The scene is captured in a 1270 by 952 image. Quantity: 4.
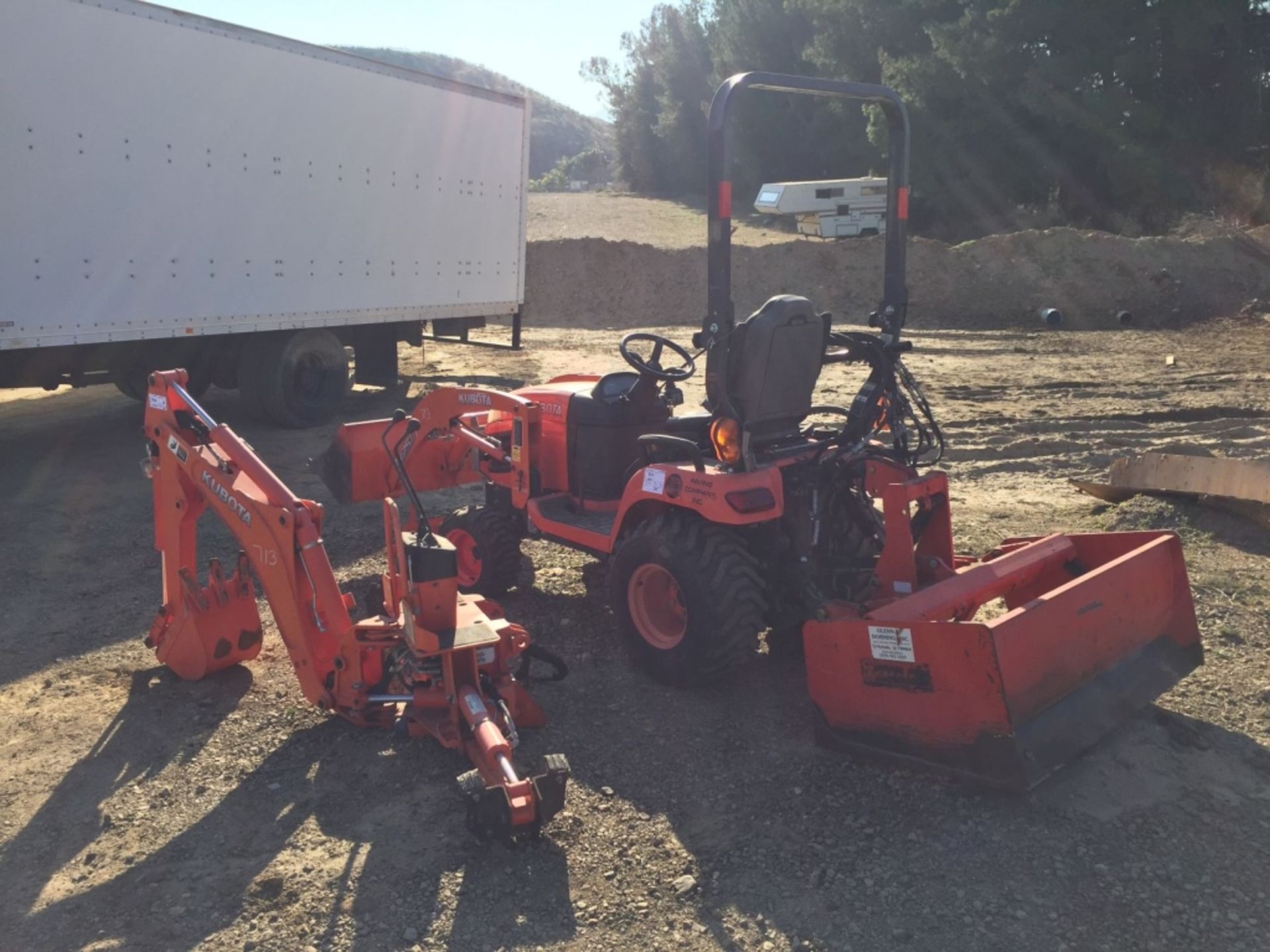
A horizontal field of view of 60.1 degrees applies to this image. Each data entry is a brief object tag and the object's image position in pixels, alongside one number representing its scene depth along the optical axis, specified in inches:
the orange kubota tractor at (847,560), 154.8
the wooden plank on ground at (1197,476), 260.7
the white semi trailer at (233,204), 335.9
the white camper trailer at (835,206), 1106.1
